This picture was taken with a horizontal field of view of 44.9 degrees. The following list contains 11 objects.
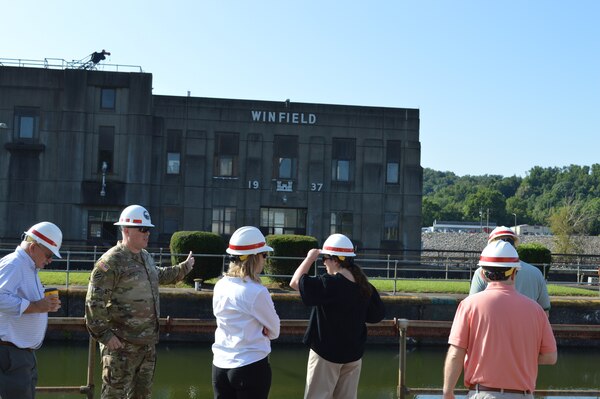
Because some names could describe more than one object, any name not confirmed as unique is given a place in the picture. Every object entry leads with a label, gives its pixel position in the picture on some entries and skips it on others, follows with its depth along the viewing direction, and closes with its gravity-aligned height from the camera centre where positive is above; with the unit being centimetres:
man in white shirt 552 -74
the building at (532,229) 14429 +6
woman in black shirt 623 -82
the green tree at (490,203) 17950 +625
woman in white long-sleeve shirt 549 -81
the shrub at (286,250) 2159 -88
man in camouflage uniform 608 -82
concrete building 3503 +281
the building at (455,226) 16152 +33
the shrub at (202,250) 2153 -96
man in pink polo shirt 482 -74
